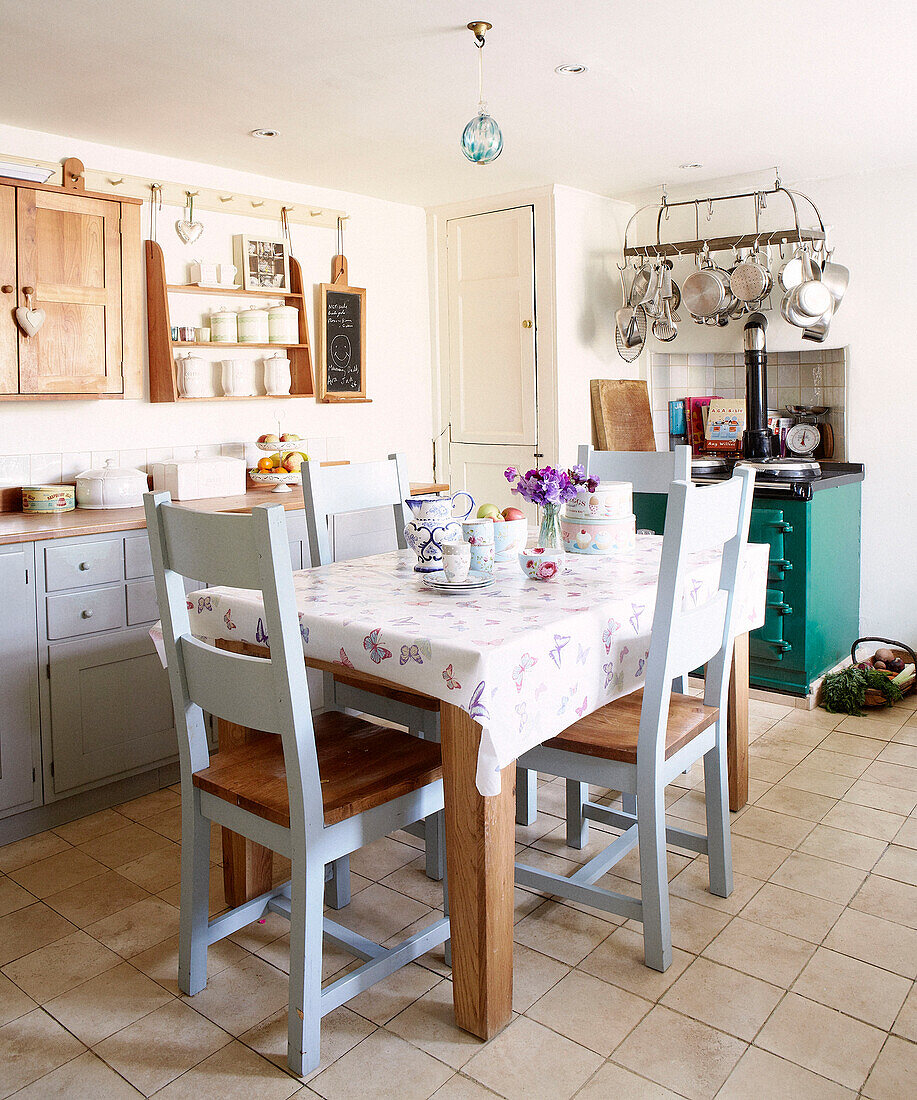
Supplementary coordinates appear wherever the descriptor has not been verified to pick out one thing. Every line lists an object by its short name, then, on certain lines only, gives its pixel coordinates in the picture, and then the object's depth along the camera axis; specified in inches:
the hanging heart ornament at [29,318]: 120.1
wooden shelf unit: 141.9
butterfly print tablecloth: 66.0
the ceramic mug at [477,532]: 88.4
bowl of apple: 95.0
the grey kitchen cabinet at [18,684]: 104.5
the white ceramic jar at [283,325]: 158.2
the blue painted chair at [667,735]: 76.7
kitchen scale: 166.6
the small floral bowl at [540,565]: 87.0
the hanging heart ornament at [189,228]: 145.3
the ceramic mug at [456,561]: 83.4
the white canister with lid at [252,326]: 154.0
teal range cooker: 145.1
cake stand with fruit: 149.6
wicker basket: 144.6
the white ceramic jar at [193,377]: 146.1
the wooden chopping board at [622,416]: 178.5
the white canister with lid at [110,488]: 128.3
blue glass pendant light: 92.2
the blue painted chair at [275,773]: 65.0
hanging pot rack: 156.0
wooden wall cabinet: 120.0
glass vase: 96.7
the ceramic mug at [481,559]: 87.9
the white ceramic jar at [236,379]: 151.7
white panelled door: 177.0
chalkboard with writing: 168.7
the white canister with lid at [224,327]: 149.8
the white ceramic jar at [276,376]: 157.6
